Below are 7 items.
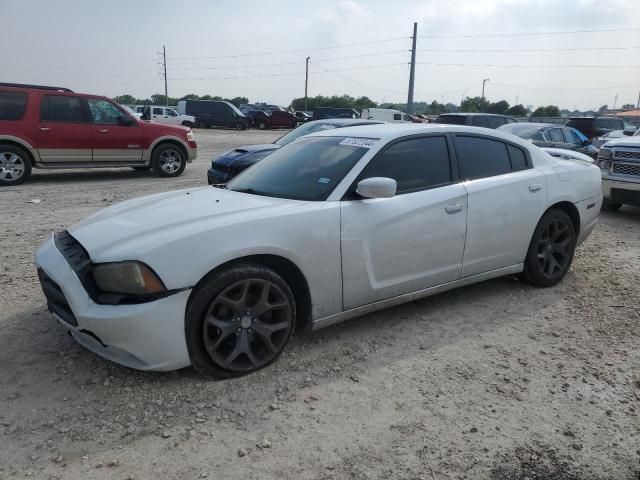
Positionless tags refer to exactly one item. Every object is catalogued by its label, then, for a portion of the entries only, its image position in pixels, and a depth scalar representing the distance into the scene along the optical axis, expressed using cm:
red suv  991
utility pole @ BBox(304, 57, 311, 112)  6696
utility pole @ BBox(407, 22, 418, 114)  4350
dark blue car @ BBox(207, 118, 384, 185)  795
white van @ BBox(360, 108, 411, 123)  3316
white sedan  294
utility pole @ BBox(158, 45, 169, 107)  7231
